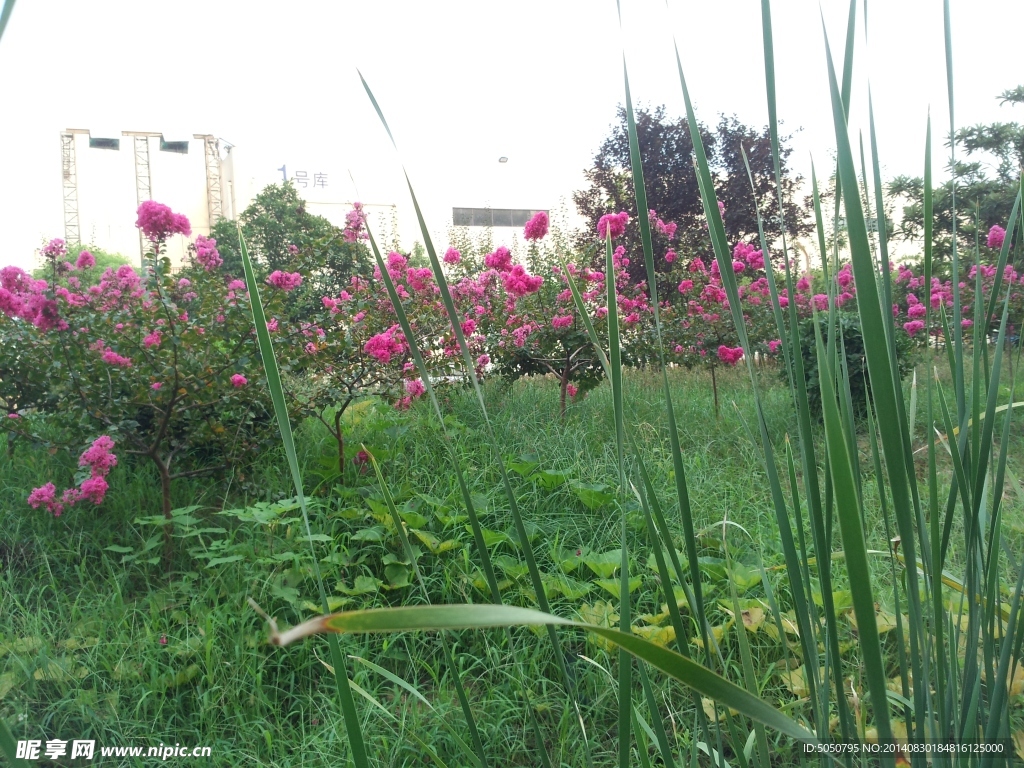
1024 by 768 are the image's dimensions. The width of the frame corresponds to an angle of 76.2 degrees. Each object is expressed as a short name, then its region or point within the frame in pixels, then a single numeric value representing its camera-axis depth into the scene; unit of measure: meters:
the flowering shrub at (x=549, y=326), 3.89
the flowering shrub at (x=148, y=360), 2.31
